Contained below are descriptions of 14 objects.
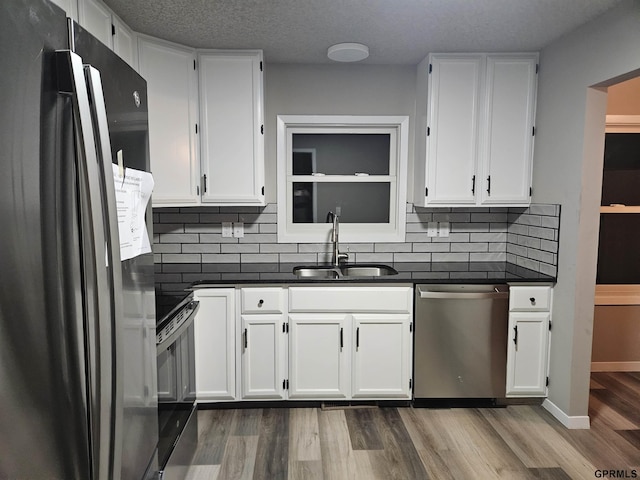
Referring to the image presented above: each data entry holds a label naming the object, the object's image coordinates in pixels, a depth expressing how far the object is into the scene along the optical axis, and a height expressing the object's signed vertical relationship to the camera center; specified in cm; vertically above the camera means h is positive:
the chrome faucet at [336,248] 321 -32
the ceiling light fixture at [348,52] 271 +102
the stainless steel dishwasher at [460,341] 273 -88
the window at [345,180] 328 +21
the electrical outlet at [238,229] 325 -18
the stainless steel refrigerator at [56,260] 61 -9
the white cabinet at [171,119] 259 +55
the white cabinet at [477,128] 291 +56
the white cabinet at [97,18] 189 +89
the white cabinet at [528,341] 276 -88
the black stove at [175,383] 170 -84
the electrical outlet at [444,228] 335 -16
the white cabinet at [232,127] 282 +53
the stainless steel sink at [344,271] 315 -49
